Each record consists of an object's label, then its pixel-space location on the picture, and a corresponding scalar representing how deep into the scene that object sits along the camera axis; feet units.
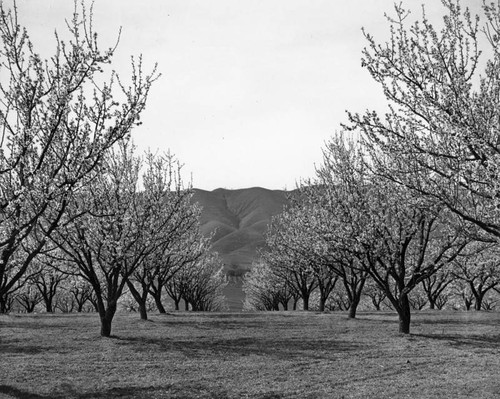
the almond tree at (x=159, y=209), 72.69
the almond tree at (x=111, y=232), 60.90
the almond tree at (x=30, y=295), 189.63
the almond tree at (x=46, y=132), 35.27
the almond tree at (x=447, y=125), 32.83
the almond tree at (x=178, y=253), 89.61
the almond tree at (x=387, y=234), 62.59
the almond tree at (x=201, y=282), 170.89
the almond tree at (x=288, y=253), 111.19
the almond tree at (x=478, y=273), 114.93
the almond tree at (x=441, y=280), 125.43
